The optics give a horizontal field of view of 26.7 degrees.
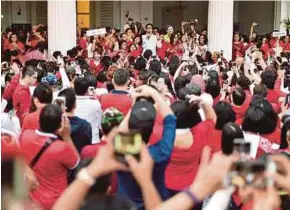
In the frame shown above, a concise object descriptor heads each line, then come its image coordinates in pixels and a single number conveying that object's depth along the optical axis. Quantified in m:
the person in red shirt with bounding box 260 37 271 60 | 16.20
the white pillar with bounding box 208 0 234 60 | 16.62
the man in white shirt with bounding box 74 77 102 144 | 5.87
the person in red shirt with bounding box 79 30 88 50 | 15.80
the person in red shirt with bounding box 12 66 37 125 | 6.93
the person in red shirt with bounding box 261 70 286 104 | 7.65
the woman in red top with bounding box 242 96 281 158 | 4.52
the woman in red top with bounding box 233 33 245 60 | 17.09
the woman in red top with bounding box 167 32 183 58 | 15.66
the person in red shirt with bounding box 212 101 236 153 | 4.72
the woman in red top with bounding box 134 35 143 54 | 15.39
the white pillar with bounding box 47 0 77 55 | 15.38
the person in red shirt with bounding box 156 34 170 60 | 15.86
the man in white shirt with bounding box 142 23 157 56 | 15.53
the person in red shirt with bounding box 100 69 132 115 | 5.89
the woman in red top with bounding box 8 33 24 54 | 15.24
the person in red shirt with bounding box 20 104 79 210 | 3.95
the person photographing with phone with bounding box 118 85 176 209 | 3.44
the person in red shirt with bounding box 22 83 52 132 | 5.39
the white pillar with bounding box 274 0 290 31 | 21.41
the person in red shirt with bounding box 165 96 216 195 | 4.47
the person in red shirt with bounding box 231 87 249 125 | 5.80
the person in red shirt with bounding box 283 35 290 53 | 17.31
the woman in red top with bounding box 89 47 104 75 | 12.14
